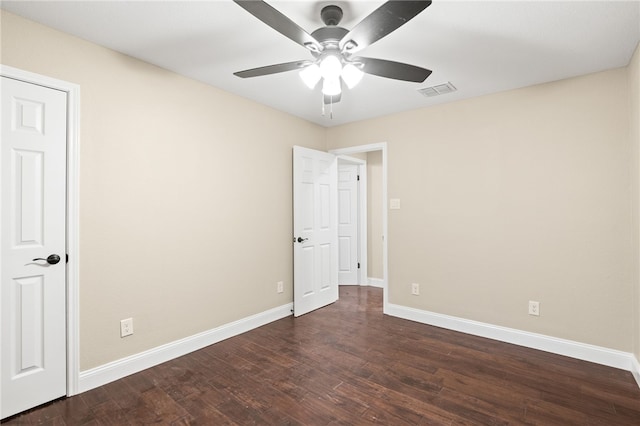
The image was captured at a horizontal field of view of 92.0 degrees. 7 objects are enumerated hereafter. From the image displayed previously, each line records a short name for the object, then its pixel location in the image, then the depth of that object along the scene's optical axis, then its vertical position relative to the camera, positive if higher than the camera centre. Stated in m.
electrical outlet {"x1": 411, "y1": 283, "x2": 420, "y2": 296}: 3.67 -0.90
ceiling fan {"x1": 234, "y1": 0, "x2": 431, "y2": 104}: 1.40 +0.91
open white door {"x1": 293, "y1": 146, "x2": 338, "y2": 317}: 3.84 -0.21
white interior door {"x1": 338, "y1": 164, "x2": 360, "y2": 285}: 5.42 -0.25
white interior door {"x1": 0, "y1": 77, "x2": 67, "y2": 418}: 1.93 -0.20
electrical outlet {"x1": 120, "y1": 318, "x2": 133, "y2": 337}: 2.42 -0.90
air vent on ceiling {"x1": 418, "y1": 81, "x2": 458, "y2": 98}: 2.98 +1.24
